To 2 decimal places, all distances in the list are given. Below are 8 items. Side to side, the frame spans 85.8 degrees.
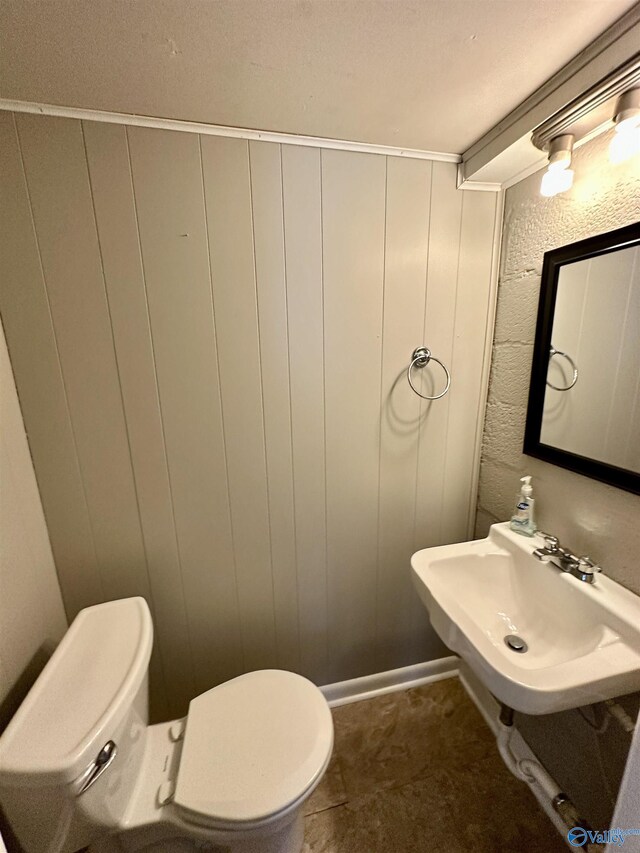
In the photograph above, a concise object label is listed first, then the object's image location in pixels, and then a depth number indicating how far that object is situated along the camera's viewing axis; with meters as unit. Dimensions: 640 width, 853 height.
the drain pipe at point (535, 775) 1.04
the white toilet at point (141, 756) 0.67
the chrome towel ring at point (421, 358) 1.24
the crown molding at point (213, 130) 0.87
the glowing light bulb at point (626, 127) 0.76
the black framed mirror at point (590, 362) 0.89
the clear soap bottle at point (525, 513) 1.16
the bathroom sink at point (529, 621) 0.73
